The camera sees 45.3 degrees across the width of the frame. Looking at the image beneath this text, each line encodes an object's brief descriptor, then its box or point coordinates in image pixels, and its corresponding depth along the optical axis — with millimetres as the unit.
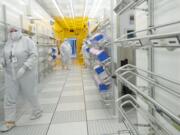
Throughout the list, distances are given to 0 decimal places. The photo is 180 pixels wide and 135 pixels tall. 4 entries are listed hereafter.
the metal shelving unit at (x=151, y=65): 1141
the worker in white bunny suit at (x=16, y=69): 3188
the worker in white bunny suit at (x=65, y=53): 9812
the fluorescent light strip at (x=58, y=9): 8552
